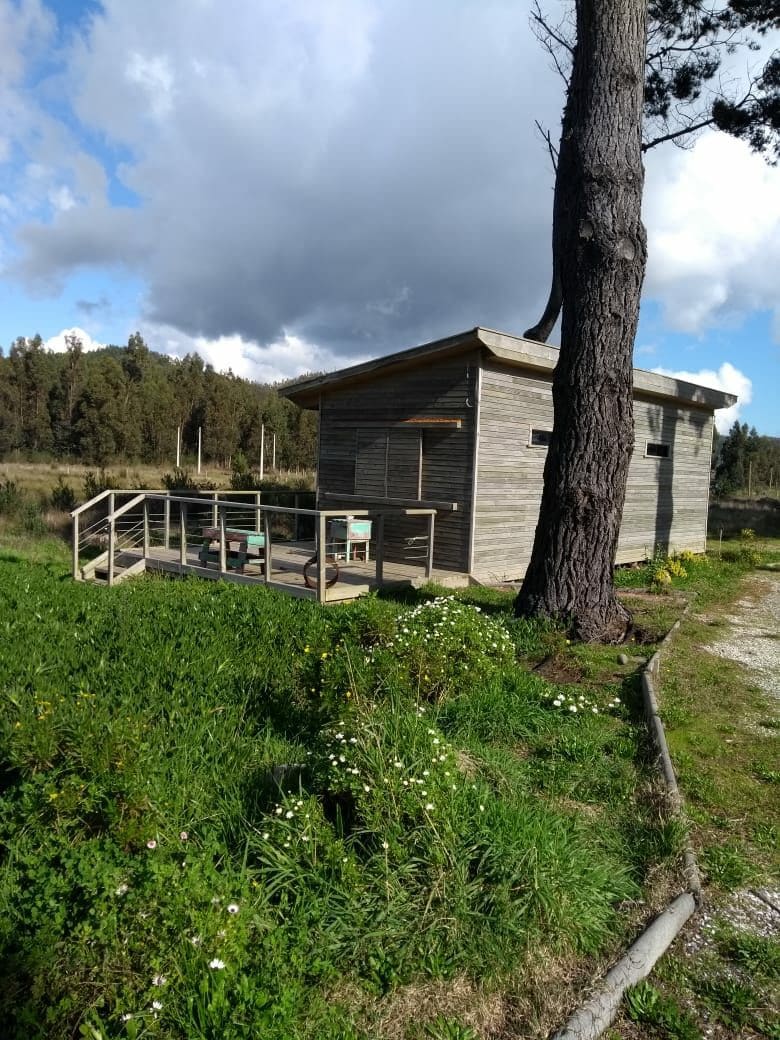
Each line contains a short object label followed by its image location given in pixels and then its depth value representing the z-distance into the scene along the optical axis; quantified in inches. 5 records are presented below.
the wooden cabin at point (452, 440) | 411.8
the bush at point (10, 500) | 727.7
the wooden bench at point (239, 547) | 403.2
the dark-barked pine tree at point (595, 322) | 271.7
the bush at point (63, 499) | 781.3
